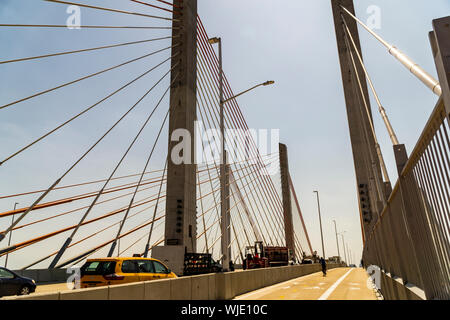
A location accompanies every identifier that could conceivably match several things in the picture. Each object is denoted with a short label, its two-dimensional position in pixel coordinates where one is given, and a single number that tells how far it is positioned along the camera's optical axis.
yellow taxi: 9.83
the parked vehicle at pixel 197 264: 19.88
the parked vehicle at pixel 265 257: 34.36
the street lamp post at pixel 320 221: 53.80
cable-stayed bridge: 3.48
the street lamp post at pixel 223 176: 13.93
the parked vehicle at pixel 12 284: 12.21
